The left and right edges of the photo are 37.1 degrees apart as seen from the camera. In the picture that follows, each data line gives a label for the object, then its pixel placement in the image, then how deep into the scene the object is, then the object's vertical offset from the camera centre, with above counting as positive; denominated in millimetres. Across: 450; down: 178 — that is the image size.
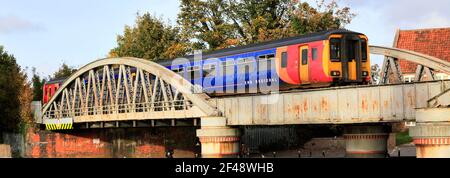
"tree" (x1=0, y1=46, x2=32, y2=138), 60378 +395
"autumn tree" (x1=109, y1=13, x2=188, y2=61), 69500 +6722
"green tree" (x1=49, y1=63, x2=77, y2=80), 88500 +4437
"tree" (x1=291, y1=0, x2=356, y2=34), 59562 +7447
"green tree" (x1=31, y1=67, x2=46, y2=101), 76912 +2142
